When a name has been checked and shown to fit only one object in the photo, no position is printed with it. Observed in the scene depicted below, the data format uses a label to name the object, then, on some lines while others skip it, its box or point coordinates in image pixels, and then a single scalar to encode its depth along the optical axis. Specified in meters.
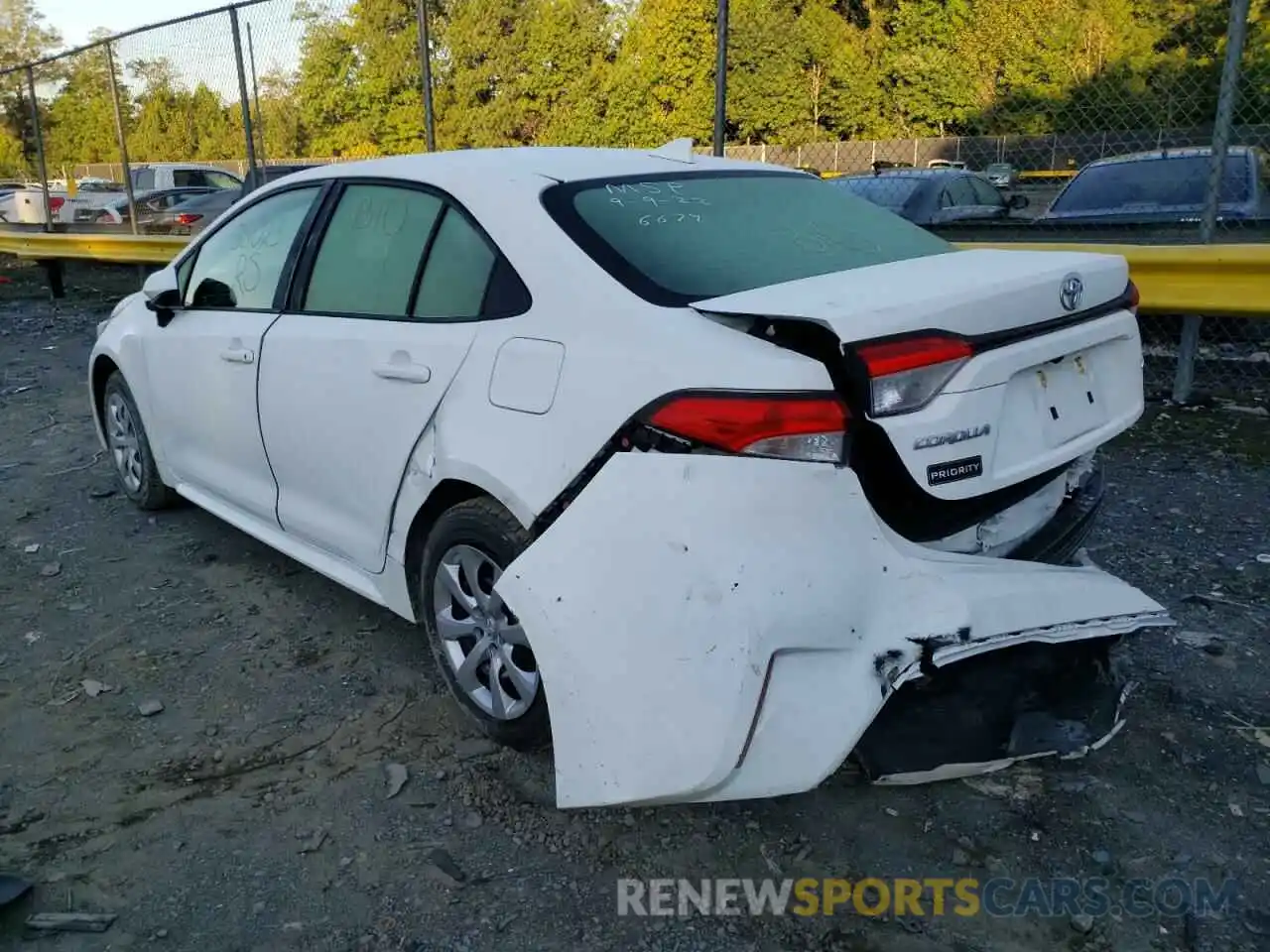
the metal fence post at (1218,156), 5.29
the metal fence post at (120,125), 12.46
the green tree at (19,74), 16.12
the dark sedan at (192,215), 14.66
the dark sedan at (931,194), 8.41
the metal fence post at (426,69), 8.27
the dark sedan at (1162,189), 6.94
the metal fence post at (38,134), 13.93
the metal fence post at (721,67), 6.50
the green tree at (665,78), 23.44
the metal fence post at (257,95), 10.04
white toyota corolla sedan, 2.07
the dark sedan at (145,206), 16.17
